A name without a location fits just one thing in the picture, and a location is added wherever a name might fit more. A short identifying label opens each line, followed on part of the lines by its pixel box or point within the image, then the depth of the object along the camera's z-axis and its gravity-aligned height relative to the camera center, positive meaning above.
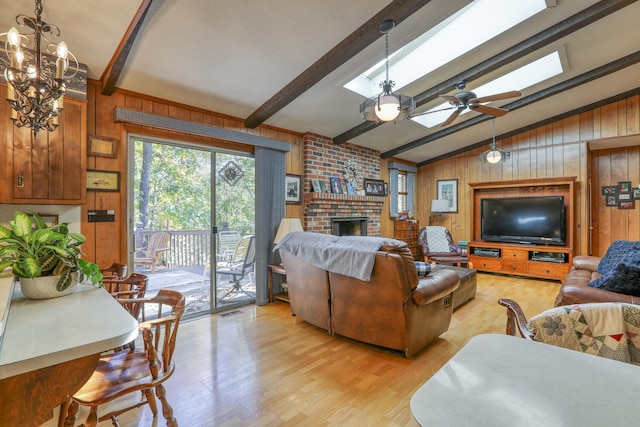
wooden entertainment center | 5.15 -0.61
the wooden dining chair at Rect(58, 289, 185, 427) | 1.26 -0.77
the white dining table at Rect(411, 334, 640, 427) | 0.63 -0.44
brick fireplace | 4.56 +0.33
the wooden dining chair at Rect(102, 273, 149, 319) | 1.88 -0.50
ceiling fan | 2.90 +1.18
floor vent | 3.58 -1.22
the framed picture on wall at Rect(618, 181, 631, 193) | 5.12 +0.51
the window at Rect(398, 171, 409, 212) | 6.85 +0.55
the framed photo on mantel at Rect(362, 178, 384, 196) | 5.58 +0.55
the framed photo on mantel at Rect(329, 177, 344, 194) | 4.88 +0.50
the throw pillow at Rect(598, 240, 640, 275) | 2.76 -0.38
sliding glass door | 3.20 -0.08
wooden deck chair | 3.24 -0.41
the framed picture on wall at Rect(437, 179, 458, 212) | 6.69 +0.53
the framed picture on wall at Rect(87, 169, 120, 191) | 2.79 +0.33
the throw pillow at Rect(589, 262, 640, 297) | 2.12 -0.48
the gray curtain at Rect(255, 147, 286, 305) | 3.96 +0.06
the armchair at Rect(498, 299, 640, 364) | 1.12 -0.46
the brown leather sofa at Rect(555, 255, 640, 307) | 2.12 -0.60
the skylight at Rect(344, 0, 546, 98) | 2.91 +1.94
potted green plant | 1.34 -0.21
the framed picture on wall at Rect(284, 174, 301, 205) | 4.41 +0.39
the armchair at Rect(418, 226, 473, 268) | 5.45 -0.64
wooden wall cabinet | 2.13 +0.40
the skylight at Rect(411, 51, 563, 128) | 4.02 +2.01
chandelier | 1.49 +0.69
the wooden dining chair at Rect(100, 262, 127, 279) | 2.36 -0.47
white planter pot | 1.35 -0.34
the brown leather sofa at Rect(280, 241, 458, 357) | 2.31 -0.76
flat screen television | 5.29 -0.09
